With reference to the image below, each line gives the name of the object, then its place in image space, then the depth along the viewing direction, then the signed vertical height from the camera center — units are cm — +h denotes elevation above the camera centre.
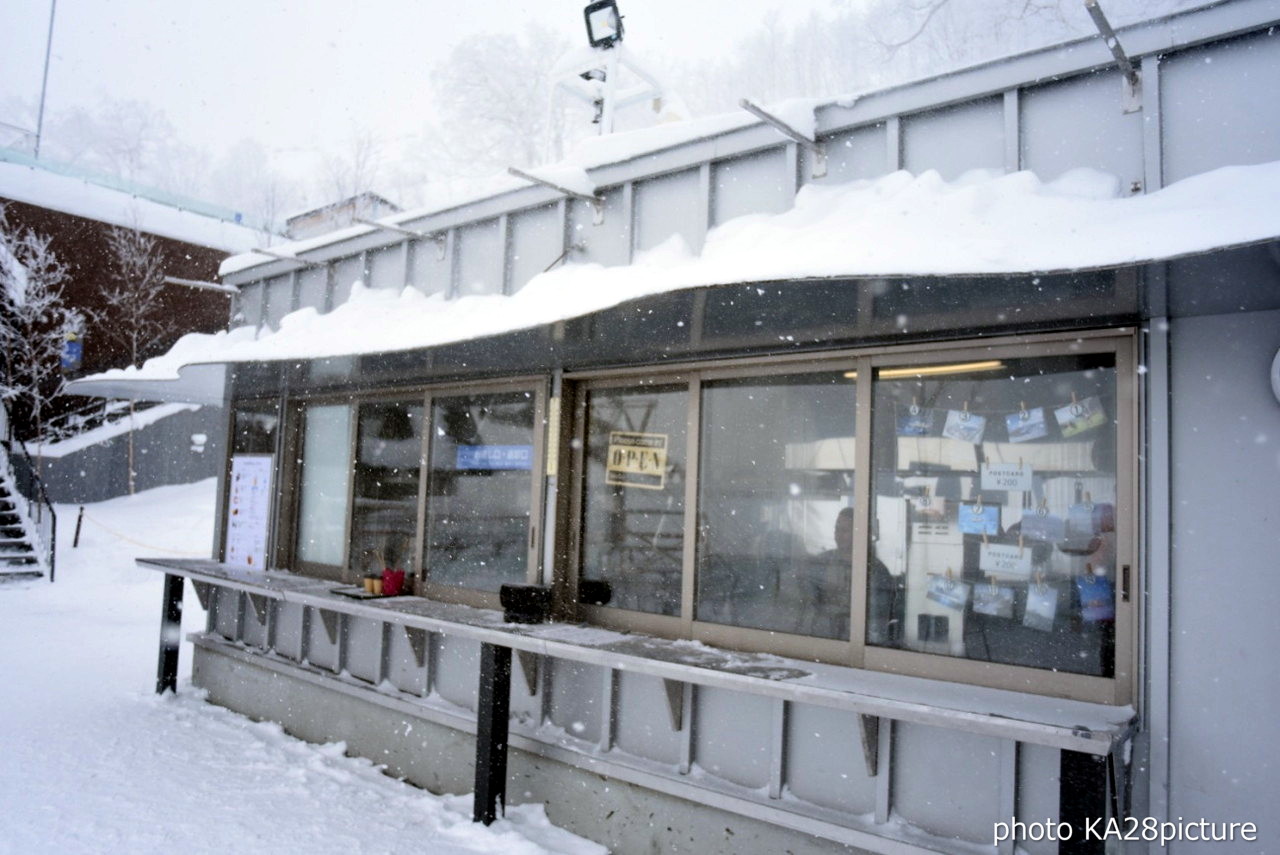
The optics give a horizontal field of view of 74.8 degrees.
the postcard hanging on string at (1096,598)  367 -41
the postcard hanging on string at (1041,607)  381 -47
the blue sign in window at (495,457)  598 +18
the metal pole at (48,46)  2252 +1223
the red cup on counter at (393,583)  643 -81
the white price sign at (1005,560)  390 -27
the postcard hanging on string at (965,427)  407 +36
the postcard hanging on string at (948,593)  405 -45
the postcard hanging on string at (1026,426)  389 +36
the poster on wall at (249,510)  822 -38
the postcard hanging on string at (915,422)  422 +39
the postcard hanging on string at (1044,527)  382 -10
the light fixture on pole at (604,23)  779 +435
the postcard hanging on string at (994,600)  393 -46
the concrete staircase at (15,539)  1493 -139
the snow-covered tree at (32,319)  2016 +363
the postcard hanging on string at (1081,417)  374 +40
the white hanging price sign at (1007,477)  393 +12
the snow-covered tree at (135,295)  2256 +469
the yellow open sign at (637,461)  531 +17
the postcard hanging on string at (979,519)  401 -9
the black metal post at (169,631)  823 -160
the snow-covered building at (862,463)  329 +18
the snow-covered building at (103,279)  2081 +518
